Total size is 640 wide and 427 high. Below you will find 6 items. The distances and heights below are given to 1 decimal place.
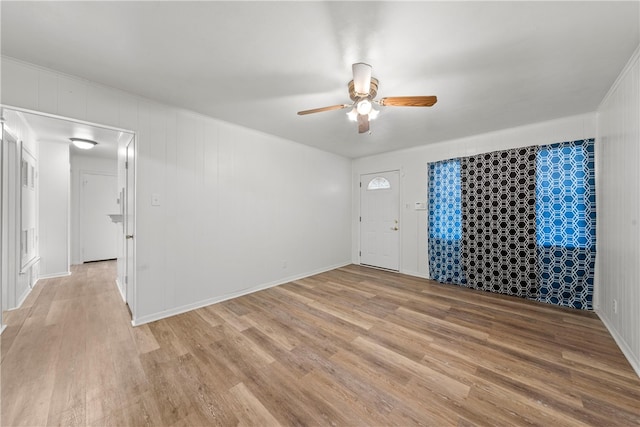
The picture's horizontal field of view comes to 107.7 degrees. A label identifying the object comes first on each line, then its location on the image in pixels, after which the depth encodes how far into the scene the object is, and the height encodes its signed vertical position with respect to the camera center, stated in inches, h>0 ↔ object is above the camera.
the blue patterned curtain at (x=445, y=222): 156.5 -6.8
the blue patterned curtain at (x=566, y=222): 116.4 -5.0
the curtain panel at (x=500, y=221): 131.4 -5.4
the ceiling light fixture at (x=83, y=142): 156.3 +46.7
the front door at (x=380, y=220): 190.2 -6.8
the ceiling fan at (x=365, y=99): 71.6 +37.8
